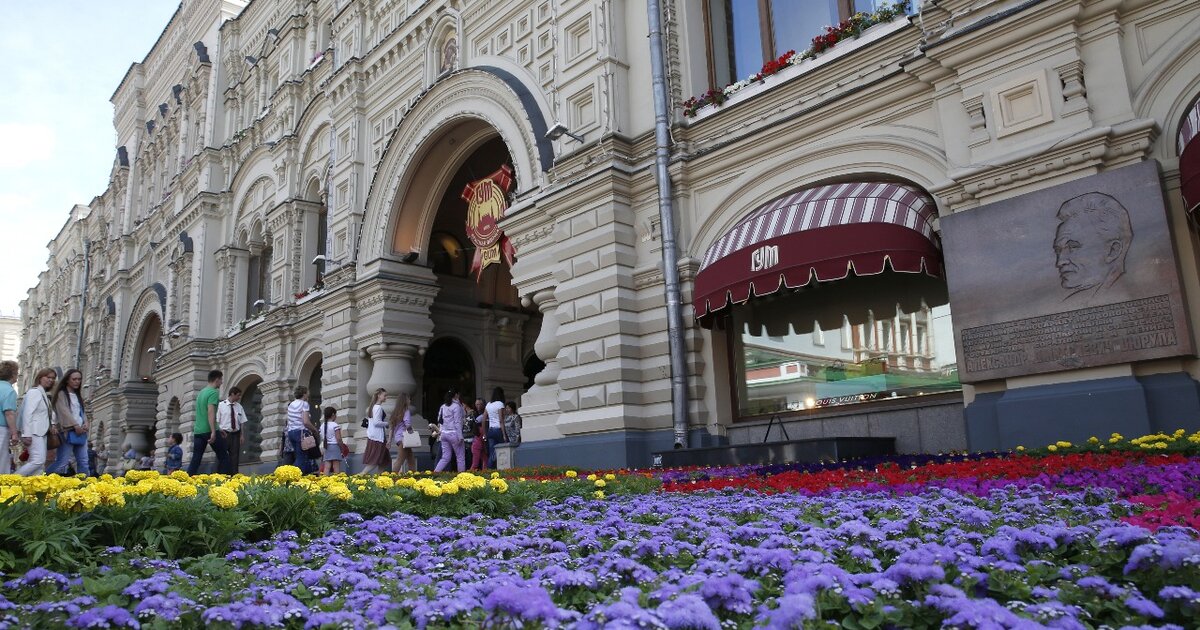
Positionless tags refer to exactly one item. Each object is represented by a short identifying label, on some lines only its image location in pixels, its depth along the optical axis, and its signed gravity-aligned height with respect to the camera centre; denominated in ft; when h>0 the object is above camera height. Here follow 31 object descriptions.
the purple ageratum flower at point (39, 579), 9.47 -1.01
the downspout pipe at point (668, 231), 37.78 +10.69
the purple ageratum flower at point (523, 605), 6.72 -1.11
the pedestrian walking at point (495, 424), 46.96 +2.45
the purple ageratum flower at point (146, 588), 8.54 -1.05
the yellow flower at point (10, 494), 12.18 -0.06
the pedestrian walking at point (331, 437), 47.19 +2.18
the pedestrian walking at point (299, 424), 43.04 +2.73
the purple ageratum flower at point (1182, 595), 6.64 -1.23
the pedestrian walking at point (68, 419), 30.66 +2.50
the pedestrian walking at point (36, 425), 28.07 +2.15
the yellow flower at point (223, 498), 12.97 -0.26
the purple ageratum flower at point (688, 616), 6.38 -1.18
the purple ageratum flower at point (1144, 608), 6.55 -1.32
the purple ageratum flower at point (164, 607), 7.74 -1.16
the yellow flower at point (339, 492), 15.12 -0.29
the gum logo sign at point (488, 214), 52.75 +16.41
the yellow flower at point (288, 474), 16.47 +0.07
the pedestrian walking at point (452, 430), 46.70 +2.23
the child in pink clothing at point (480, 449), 47.98 +1.11
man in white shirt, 40.01 +2.71
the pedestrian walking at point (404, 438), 47.53 +1.94
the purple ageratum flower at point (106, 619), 7.40 -1.16
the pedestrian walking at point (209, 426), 38.91 +2.58
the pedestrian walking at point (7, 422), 27.22 +2.20
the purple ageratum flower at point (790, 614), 6.38 -1.22
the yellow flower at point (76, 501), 12.30 -0.20
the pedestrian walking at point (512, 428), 48.12 +2.25
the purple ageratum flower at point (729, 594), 7.20 -1.17
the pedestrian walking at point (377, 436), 47.57 +2.11
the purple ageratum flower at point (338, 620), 7.15 -1.24
